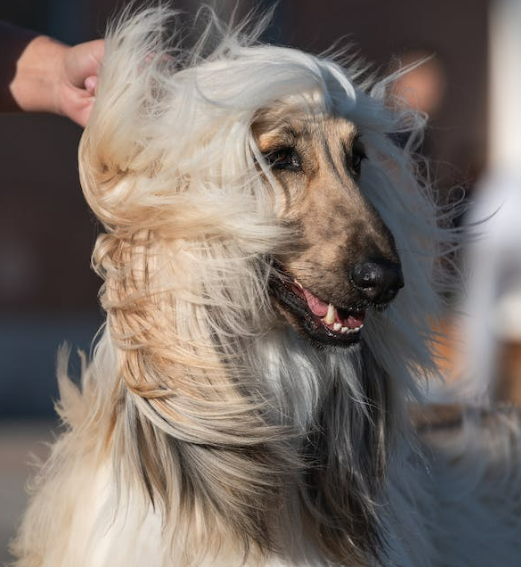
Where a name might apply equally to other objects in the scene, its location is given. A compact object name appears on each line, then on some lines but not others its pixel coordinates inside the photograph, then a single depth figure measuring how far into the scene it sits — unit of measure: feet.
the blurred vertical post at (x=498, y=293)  19.60
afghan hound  7.32
